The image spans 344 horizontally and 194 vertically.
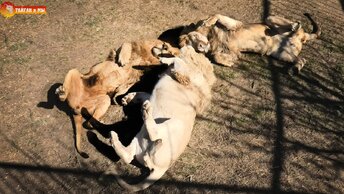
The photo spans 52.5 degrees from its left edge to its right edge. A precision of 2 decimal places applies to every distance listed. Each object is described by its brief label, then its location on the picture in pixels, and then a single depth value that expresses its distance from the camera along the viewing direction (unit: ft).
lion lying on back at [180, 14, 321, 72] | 19.48
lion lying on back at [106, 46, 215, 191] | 14.52
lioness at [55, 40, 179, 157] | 16.14
